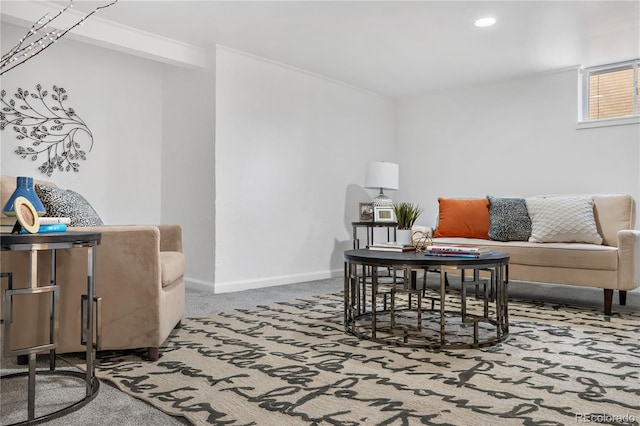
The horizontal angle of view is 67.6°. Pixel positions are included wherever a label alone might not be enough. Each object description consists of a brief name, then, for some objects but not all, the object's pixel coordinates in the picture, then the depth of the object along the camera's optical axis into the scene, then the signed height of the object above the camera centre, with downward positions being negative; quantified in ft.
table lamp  16.30 +1.20
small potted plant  14.40 -0.17
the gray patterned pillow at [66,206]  7.56 +0.07
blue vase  5.59 +0.17
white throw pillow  12.19 -0.18
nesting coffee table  7.75 -1.99
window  15.11 +3.99
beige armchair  6.59 -1.18
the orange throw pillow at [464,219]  14.06 -0.15
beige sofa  10.68 -0.97
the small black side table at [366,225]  16.03 -0.40
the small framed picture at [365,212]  16.47 +0.03
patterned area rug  5.07 -2.15
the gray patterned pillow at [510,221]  13.21 -0.18
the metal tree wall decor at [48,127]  12.16 +2.20
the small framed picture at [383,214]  16.17 -0.03
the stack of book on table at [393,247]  9.12 -0.65
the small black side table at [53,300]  4.87 -1.01
